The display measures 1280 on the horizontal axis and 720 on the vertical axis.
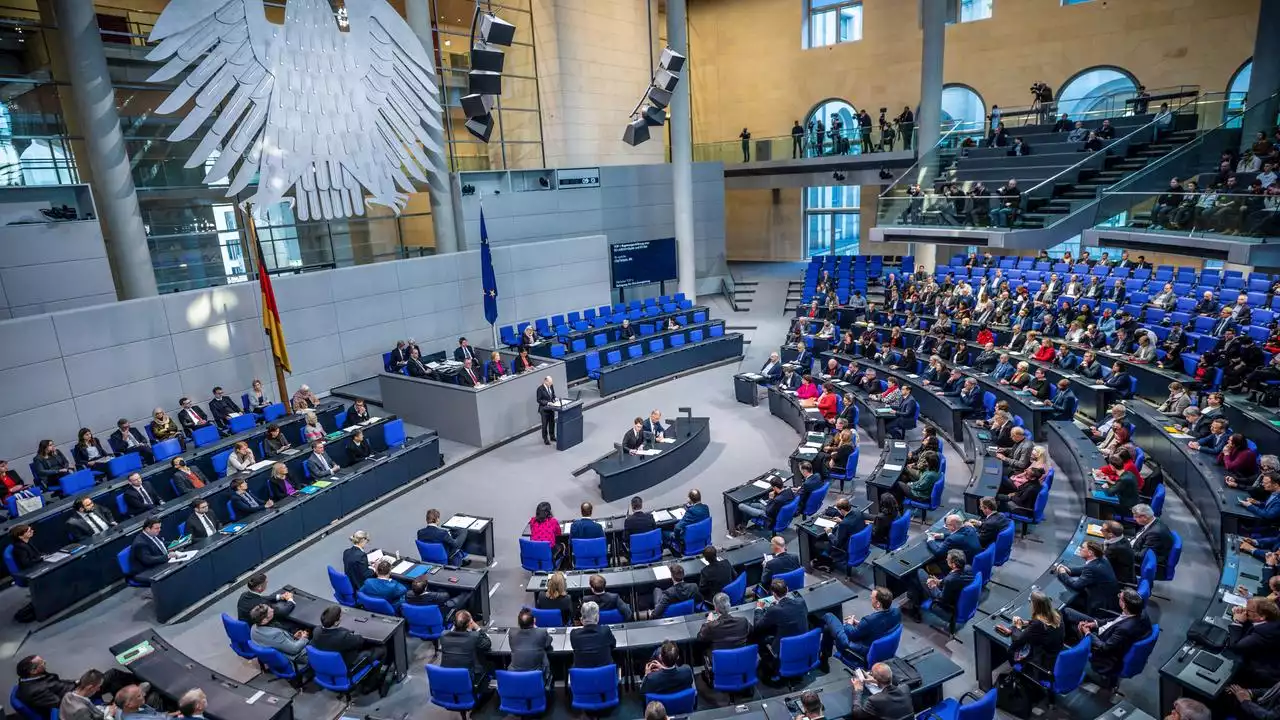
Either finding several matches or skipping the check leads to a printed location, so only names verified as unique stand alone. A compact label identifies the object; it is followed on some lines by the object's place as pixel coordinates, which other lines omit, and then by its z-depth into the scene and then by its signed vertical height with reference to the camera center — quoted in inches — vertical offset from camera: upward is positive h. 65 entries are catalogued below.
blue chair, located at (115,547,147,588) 341.1 -144.1
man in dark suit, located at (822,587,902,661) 257.8 -152.6
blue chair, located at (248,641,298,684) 268.7 -155.7
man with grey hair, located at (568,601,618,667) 256.8 -147.5
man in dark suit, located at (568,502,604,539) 354.3 -150.3
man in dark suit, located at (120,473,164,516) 388.2 -130.9
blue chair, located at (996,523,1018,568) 318.3 -156.1
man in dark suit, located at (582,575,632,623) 278.2 -147.4
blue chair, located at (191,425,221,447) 479.5 -124.5
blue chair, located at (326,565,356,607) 311.3 -149.6
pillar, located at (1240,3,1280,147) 663.8 +79.2
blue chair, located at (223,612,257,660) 281.3 -149.5
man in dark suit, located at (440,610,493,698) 258.4 -147.8
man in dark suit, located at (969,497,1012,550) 319.3 -146.4
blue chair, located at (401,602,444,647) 292.4 -157.0
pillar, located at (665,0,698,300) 904.3 +38.4
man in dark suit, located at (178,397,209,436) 506.9 -118.7
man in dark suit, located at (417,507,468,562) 351.6 -146.9
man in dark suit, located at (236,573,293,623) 288.0 -142.7
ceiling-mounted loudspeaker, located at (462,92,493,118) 589.6 +93.2
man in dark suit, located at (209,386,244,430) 535.8 -120.3
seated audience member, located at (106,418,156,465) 471.5 -124.0
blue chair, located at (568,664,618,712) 247.9 -159.7
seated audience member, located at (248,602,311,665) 269.7 -144.8
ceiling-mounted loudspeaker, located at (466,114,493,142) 619.2 +80.6
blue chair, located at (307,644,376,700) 261.6 -157.5
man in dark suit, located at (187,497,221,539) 364.2 -136.6
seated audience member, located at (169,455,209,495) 415.8 -131.5
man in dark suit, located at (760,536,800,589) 301.0 -147.1
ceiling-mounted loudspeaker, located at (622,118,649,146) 751.1 +79.8
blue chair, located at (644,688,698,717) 235.1 -156.3
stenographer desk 450.0 -157.8
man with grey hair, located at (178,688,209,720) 217.3 -134.4
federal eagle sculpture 492.4 +105.5
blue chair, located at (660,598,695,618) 289.3 -156.2
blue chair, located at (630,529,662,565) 351.6 -159.9
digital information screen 926.4 -65.4
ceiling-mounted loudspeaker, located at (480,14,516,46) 518.0 +133.1
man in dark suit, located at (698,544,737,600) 300.7 -149.3
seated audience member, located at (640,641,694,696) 239.3 -150.1
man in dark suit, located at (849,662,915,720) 215.0 -147.3
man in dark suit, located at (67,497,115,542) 363.9 -133.3
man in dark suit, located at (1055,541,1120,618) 271.1 -149.0
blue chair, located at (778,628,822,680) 263.1 -162.7
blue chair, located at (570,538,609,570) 349.1 -160.0
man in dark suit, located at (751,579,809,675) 268.4 -152.0
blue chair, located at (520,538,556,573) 349.1 -159.5
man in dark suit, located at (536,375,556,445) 547.2 -139.8
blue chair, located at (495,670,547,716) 246.4 -159.1
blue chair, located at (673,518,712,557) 359.9 -162.7
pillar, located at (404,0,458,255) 691.4 +50.3
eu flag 663.1 -53.3
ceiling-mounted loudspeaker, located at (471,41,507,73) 542.3 +119.3
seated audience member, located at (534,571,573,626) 283.4 -147.1
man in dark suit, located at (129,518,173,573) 341.1 -138.7
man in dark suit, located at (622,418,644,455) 472.4 -144.8
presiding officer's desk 539.2 -136.4
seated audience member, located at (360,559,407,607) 304.2 -146.0
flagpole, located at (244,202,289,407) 502.5 -14.0
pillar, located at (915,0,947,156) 853.2 +133.6
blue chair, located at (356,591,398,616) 298.4 -150.4
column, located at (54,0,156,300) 510.9 +71.0
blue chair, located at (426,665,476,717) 249.9 -158.0
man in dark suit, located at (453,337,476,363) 631.8 -110.0
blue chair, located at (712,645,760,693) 255.6 -161.7
